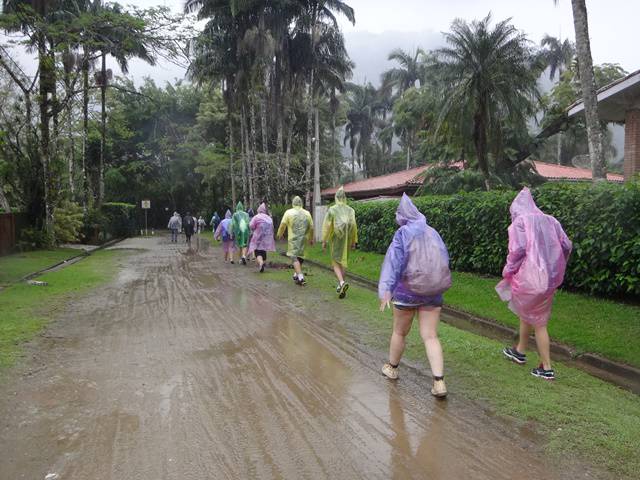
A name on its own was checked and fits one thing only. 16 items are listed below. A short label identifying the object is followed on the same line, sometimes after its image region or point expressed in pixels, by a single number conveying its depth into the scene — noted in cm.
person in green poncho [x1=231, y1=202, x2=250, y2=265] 1584
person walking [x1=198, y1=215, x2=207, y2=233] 4384
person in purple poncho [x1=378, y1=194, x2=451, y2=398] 466
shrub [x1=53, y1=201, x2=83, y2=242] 2256
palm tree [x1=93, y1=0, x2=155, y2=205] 1730
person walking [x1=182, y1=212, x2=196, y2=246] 2645
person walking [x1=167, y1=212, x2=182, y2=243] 2877
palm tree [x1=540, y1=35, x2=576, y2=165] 4134
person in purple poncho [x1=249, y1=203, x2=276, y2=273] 1330
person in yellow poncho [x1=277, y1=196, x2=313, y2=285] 1163
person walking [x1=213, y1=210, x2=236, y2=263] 1642
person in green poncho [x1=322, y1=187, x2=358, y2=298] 1027
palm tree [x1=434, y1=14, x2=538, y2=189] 1833
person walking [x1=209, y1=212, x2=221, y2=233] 3088
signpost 3912
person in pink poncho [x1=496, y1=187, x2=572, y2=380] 515
